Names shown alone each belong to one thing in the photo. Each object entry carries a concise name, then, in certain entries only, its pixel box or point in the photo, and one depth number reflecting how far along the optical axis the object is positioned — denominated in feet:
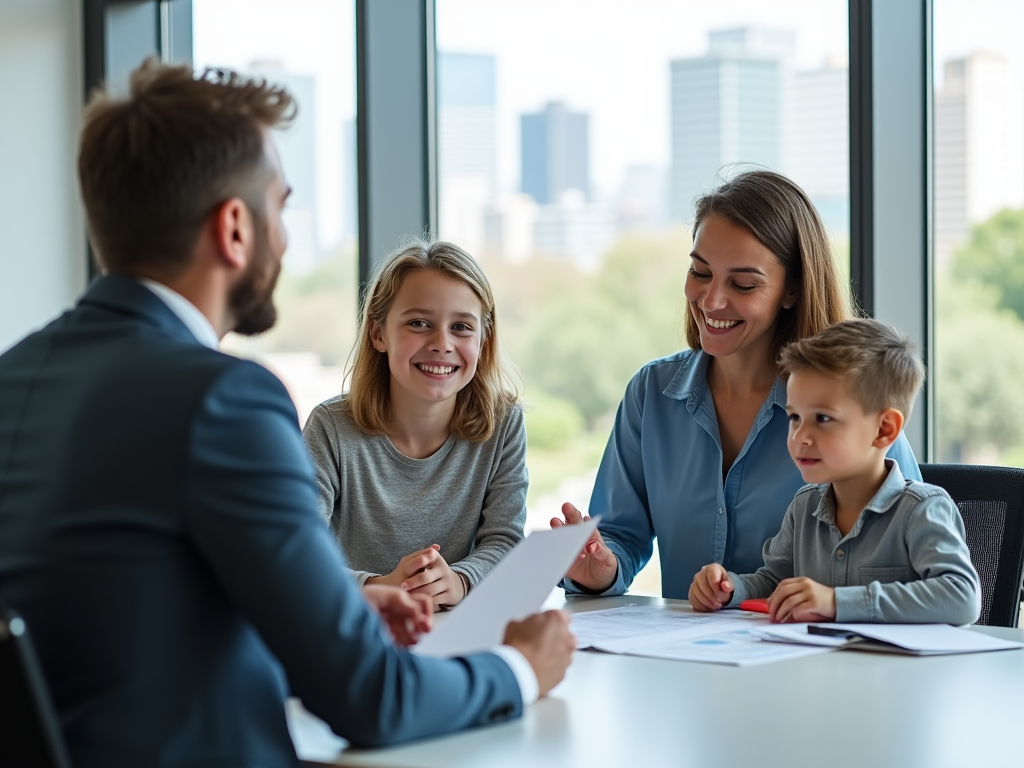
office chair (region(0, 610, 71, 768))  5.53
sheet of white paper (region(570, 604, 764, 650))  7.54
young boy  7.56
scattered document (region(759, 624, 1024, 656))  7.30
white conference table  6.46
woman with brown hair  8.55
